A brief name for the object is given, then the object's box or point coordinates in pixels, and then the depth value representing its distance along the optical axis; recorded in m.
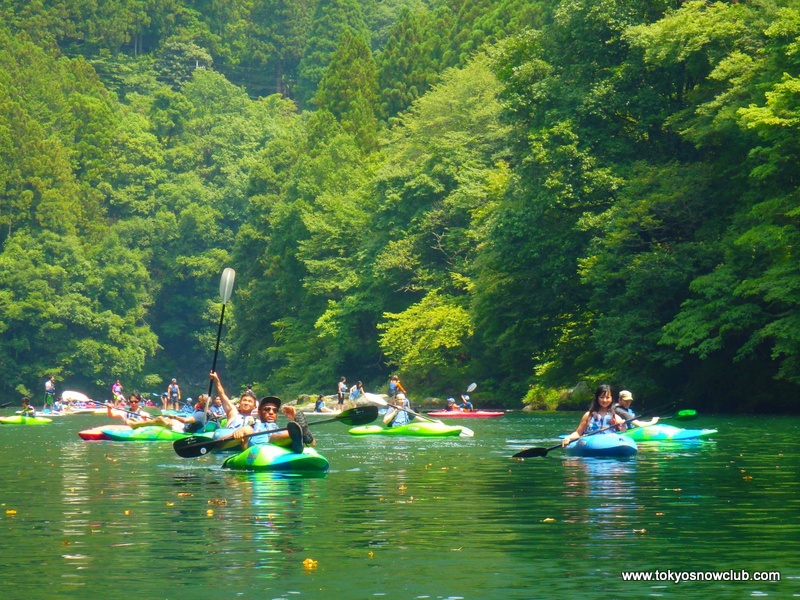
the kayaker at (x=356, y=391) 62.51
